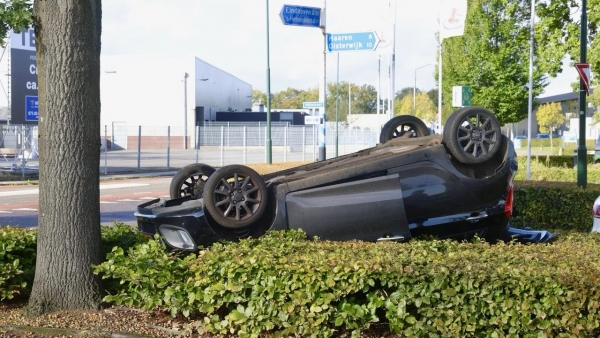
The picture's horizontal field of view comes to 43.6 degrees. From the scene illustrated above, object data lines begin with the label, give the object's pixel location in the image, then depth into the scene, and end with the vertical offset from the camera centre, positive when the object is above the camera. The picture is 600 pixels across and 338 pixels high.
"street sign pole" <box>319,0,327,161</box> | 25.12 +1.25
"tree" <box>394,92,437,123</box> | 73.16 +3.31
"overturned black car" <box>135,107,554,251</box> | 5.57 -0.45
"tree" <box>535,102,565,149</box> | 74.44 +2.42
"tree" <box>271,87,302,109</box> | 117.75 +6.46
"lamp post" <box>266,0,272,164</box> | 31.05 +1.03
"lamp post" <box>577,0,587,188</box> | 15.59 +0.50
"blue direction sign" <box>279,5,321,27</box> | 22.52 +3.88
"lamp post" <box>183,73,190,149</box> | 59.37 +3.15
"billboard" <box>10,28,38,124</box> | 26.30 +2.13
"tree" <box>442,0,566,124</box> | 37.06 +4.02
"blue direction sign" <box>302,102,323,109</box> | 26.42 +1.28
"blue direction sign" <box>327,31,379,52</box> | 22.61 +2.99
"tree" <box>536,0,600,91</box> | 22.73 +3.60
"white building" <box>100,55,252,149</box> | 61.50 +4.10
